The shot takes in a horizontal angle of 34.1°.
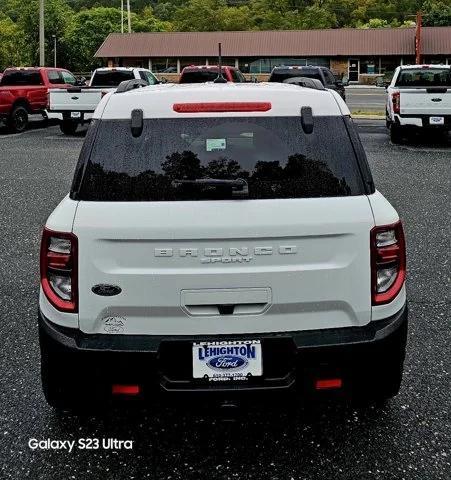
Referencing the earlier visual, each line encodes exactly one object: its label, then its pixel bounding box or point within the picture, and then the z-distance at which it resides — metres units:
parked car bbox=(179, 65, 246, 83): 23.41
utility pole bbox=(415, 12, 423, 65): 59.59
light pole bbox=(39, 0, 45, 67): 36.01
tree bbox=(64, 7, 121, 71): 82.81
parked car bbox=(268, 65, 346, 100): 24.12
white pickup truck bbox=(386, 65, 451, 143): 16.81
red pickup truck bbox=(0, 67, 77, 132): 21.72
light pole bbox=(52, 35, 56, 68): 73.91
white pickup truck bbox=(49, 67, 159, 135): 20.08
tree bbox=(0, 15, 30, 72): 65.19
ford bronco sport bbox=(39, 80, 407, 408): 3.26
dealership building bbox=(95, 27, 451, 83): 67.62
